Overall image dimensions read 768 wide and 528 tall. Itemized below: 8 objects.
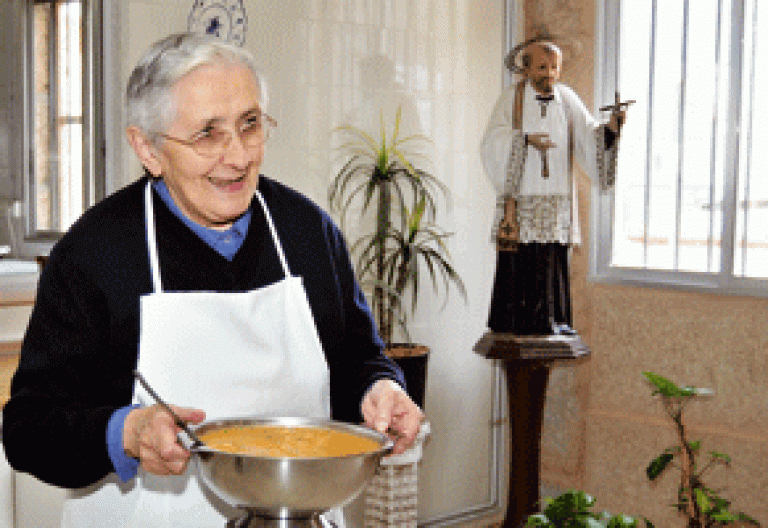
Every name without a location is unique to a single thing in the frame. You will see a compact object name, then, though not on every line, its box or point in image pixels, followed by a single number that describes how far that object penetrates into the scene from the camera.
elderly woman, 1.42
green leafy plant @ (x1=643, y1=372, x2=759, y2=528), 2.02
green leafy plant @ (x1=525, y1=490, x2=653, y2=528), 1.80
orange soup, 1.17
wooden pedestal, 3.77
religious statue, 3.67
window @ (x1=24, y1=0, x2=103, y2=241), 2.73
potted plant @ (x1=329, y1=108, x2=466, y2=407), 3.54
